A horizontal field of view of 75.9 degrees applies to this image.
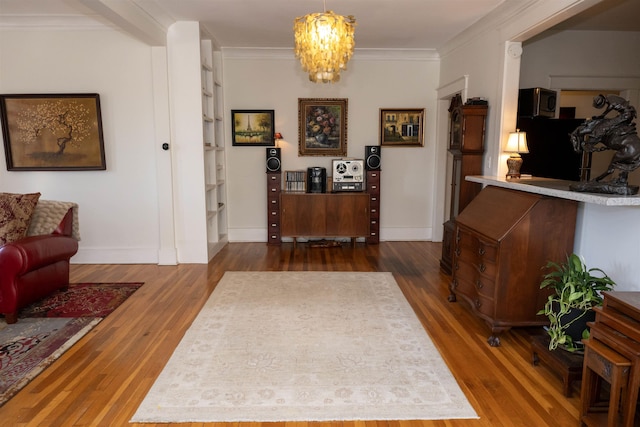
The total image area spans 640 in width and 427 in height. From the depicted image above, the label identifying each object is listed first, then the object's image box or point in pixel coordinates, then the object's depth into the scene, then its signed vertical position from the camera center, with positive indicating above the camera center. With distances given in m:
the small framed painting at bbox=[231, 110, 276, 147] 5.67 +0.32
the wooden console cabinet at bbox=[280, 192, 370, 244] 5.44 -0.84
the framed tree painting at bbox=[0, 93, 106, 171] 4.50 +0.19
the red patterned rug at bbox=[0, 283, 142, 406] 2.42 -1.29
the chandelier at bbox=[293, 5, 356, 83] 2.58 +0.69
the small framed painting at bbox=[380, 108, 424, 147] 5.75 +0.34
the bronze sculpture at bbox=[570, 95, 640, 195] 2.14 +0.07
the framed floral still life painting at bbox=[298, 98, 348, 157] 5.68 +0.33
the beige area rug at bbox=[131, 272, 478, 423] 2.06 -1.28
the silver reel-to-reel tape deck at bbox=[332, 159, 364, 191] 5.57 -0.31
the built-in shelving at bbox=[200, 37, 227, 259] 4.95 +0.07
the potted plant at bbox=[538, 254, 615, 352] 2.21 -0.82
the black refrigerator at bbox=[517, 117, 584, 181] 4.33 +0.05
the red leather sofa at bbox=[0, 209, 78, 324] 2.96 -0.90
